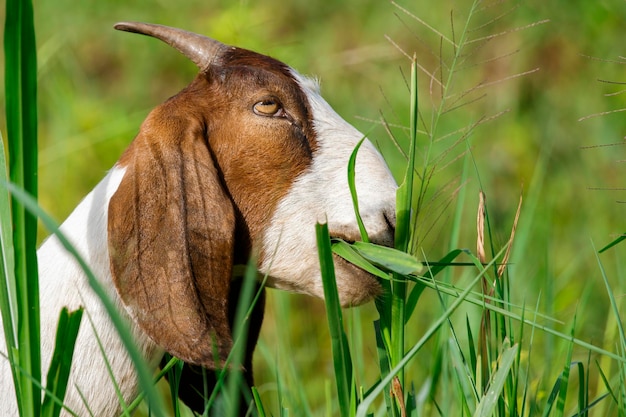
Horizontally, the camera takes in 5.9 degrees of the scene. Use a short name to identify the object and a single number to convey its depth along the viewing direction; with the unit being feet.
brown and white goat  17.97
